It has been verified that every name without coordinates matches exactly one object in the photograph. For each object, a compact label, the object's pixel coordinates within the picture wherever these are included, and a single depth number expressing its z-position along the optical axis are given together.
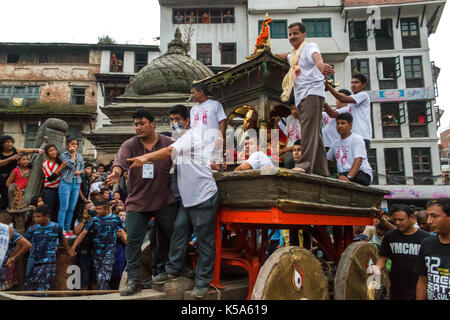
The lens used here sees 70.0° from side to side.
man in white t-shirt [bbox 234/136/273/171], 3.90
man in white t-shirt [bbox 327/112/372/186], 4.54
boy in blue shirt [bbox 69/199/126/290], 5.43
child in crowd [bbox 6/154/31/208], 6.29
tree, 29.81
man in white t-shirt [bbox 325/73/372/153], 5.26
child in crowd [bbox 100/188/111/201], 7.34
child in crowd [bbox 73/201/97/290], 5.60
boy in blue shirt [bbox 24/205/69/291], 5.03
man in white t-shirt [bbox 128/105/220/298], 3.26
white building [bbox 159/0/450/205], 24.00
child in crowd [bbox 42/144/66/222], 6.37
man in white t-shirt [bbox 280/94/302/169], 5.32
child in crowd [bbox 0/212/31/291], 4.80
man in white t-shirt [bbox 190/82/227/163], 4.85
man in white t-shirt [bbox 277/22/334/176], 3.90
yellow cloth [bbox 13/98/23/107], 27.73
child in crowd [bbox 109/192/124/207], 7.51
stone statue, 6.55
